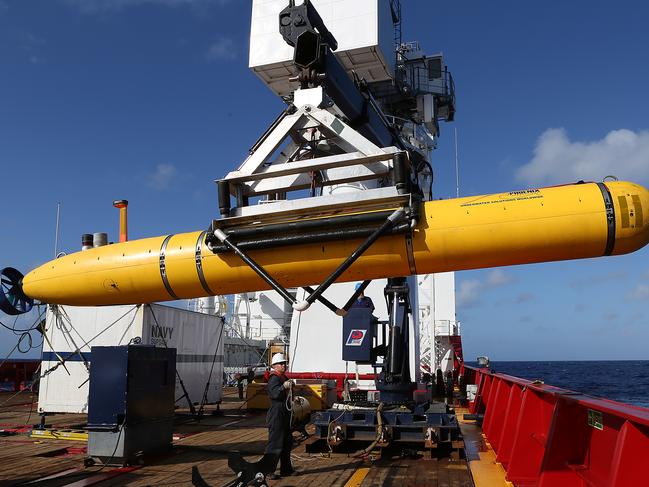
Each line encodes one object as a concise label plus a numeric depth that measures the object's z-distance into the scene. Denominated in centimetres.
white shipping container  1294
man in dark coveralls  795
